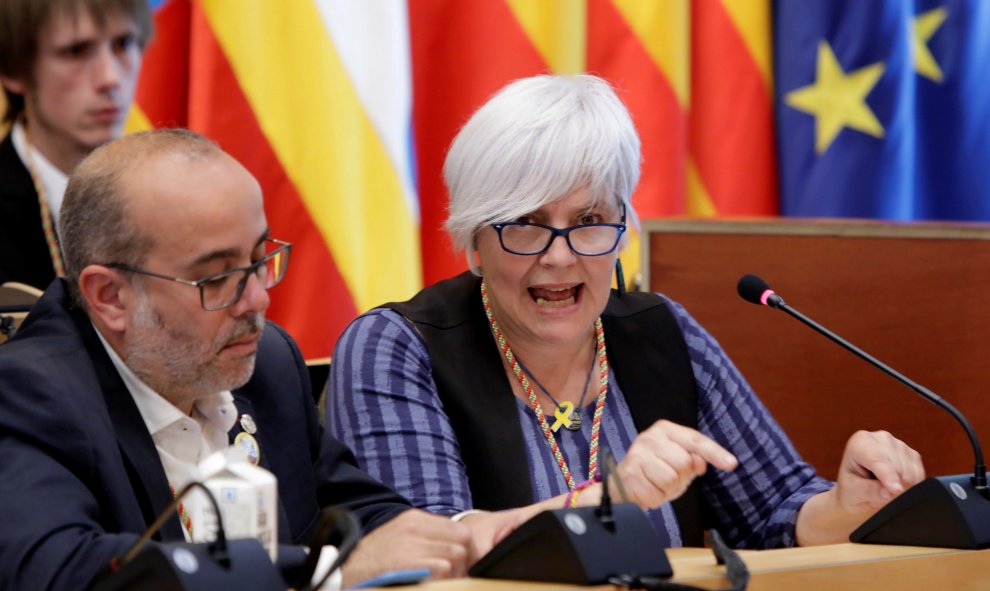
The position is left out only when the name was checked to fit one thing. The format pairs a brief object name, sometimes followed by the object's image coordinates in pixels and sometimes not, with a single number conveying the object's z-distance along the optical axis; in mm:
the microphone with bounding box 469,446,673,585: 4311
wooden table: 4338
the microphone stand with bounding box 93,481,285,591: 4217
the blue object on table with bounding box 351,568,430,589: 4294
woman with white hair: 4753
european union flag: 5656
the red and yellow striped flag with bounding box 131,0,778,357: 5343
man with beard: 4429
